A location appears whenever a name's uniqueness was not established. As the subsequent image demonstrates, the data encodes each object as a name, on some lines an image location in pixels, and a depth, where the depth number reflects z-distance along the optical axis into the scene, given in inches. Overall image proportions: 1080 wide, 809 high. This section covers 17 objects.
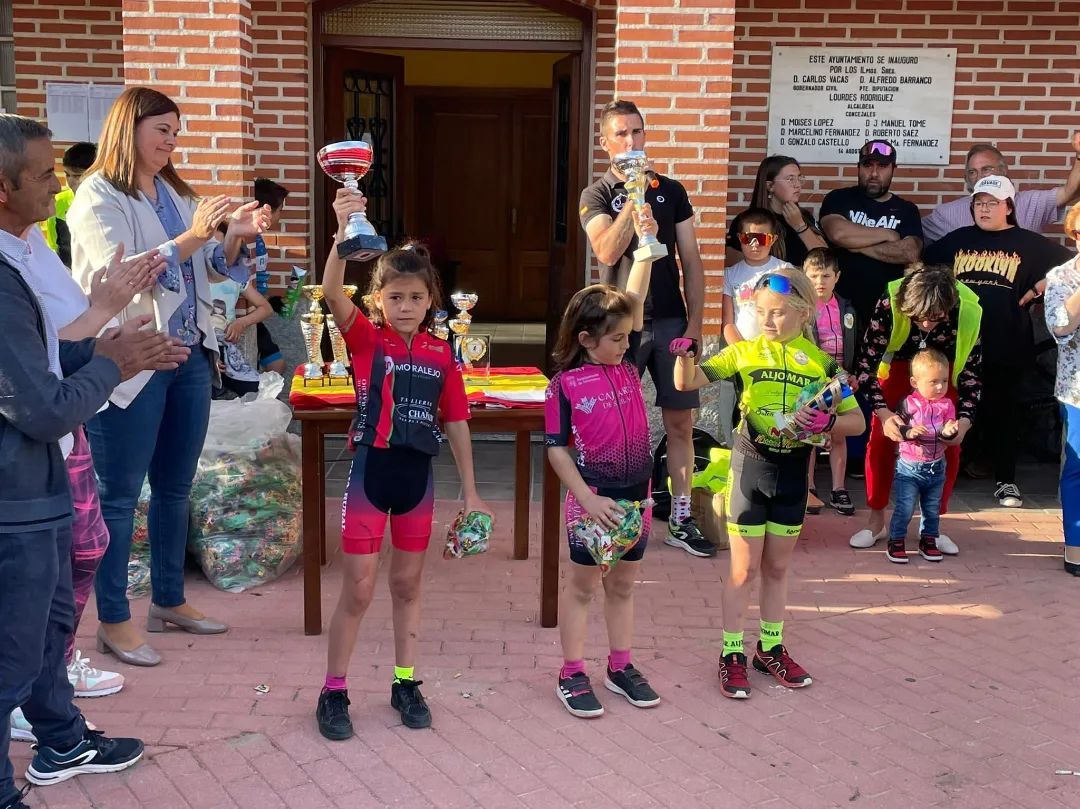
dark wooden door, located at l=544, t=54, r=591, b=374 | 317.1
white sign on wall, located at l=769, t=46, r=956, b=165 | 308.0
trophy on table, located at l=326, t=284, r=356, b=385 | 190.5
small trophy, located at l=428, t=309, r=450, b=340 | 159.5
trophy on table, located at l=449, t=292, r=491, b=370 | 197.0
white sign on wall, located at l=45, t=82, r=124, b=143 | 306.8
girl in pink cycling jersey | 150.1
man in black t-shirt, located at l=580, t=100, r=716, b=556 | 214.9
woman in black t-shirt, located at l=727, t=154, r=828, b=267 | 266.2
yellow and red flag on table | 177.8
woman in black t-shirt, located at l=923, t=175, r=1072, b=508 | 256.5
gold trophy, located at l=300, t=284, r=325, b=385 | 196.9
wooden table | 176.7
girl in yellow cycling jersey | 160.6
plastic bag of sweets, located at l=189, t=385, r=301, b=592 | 202.4
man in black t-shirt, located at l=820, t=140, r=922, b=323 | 273.7
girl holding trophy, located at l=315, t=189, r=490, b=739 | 143.9
